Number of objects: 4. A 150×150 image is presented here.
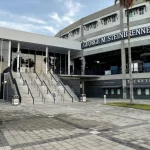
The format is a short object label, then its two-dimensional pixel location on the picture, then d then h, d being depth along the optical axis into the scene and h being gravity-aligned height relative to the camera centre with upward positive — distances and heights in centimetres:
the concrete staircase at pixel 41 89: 1782 -67
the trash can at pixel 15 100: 1578 -164
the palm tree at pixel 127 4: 1582 +810
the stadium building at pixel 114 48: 2344 +584
